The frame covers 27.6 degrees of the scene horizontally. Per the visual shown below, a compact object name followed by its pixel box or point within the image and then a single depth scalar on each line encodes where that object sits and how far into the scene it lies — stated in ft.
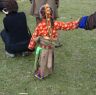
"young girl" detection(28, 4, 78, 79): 10.25
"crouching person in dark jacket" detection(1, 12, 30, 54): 12.08
